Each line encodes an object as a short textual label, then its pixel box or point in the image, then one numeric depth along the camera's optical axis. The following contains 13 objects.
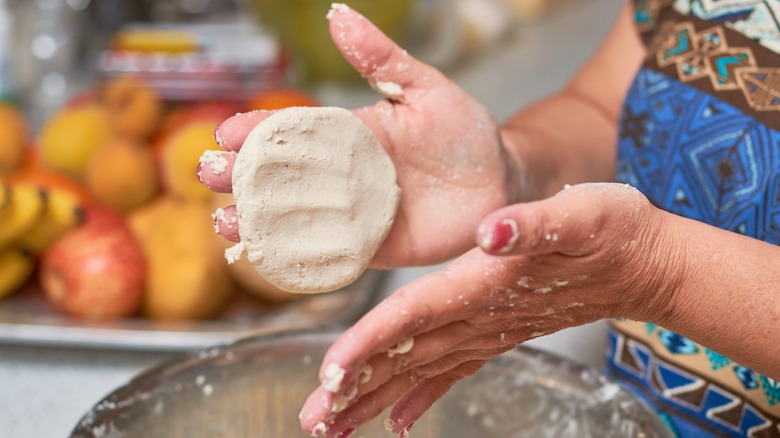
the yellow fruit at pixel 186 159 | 1.22
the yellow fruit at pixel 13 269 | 1.14
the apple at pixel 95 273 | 1.08
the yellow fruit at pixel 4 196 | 1.06
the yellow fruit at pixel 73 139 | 1.33
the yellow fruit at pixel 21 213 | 1.10
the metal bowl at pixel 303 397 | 0.81
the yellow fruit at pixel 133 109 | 1.37
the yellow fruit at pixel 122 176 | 1.23
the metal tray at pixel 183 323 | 1.04
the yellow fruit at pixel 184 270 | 1.10
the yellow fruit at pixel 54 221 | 1.14
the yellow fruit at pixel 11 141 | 1.32
